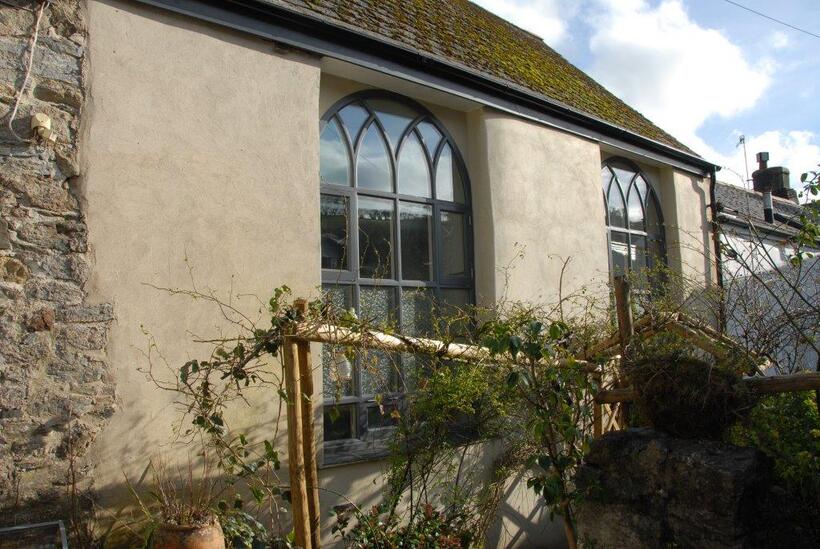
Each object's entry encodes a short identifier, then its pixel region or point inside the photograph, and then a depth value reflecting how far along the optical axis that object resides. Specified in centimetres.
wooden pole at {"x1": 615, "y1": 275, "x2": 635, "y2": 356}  469
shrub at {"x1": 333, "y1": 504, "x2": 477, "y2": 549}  464
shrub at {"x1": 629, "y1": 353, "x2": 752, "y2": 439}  396
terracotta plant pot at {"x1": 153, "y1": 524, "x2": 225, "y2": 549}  351
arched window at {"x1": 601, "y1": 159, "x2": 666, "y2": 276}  873
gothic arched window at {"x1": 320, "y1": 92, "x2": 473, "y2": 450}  577
